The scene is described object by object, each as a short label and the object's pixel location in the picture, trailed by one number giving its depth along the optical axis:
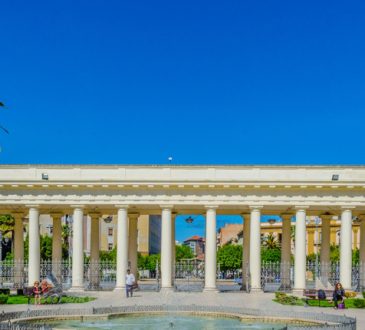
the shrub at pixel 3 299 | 36.44
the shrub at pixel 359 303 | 36.00
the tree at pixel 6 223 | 79.38
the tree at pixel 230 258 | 101.12
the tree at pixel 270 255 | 98.50
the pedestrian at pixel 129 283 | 42.34
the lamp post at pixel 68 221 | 95.52
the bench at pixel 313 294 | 39.31
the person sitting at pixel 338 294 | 34.96
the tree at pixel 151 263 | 102.36
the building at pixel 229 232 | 182.75
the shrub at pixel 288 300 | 36.87
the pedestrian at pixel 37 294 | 36.38
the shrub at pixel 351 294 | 41.37
